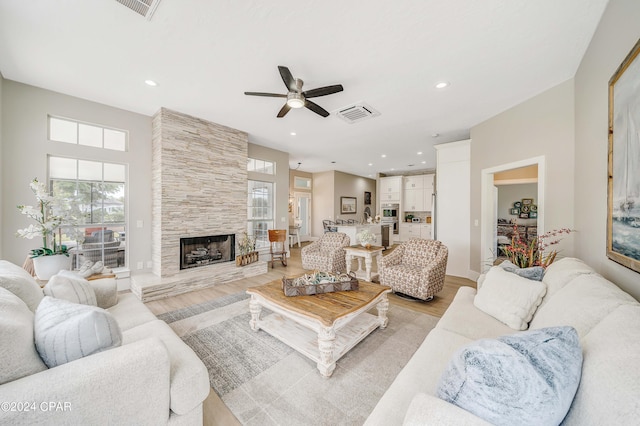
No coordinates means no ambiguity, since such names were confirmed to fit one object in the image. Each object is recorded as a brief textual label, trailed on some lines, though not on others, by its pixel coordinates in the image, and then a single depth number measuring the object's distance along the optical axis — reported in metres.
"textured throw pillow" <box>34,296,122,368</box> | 0.99
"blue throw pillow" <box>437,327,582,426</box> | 0.71
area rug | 1.49
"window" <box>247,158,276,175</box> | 5.46
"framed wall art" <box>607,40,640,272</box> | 1.29
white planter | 2.18
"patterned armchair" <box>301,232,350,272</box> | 4.25
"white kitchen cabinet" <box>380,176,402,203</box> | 8.41
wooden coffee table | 1.78
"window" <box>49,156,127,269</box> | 3.24
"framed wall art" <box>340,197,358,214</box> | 9.07
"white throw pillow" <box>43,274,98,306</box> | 1.56
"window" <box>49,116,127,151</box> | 3.16
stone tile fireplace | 3.65
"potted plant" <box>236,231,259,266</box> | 4.44
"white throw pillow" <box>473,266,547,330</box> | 1.63
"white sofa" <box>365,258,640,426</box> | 0.66
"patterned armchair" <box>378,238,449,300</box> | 3.09
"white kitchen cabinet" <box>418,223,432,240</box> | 7.81
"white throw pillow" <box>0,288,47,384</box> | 0.84
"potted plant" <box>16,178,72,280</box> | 2.16
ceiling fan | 2.34
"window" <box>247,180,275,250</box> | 5.56
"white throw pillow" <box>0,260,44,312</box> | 1.36
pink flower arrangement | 2.31
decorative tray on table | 2.24
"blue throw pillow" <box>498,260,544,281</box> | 1.87
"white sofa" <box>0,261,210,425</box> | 0.80
